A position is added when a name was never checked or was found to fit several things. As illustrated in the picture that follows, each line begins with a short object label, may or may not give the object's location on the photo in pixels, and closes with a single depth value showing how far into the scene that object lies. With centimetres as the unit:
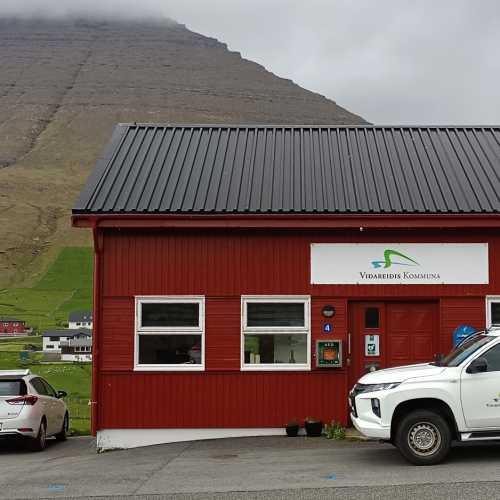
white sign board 1407
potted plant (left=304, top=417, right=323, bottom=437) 1357
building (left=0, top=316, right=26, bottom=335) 9213
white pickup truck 1046
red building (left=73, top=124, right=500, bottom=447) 1383
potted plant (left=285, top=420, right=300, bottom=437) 1364
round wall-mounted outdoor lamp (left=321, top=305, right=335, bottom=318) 1406
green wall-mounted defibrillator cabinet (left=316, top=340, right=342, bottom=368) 1386
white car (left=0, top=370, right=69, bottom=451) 1518
